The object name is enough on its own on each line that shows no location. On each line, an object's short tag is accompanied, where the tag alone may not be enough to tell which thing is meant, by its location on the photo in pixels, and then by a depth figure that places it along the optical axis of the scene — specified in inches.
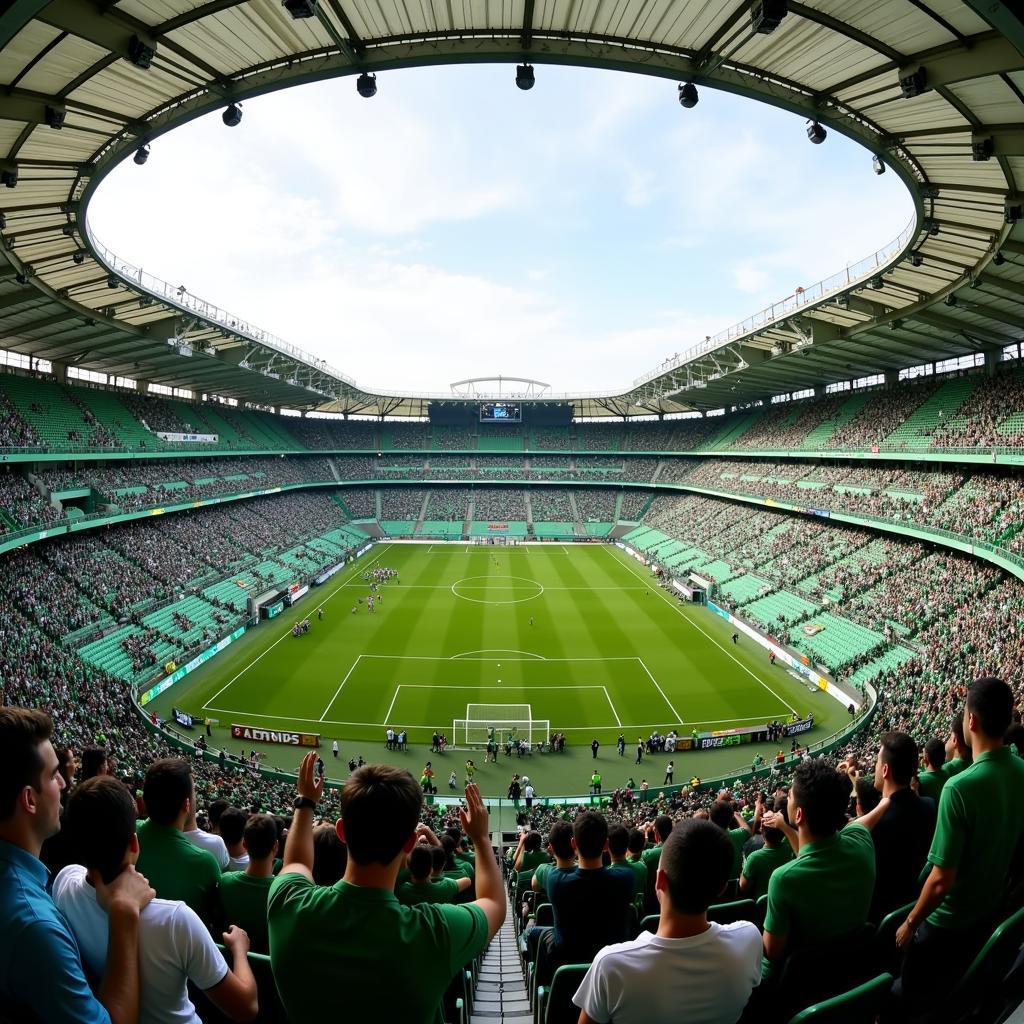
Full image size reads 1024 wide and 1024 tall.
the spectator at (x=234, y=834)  220.4
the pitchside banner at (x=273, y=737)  987.9
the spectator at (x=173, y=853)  152.6
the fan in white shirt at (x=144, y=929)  102.1
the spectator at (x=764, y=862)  231.0
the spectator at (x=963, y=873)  161.9
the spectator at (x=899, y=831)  191.8
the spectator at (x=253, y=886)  160.1
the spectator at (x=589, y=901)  173.9
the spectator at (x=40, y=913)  87.8
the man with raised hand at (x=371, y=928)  93.4
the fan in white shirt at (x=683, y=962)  101.8
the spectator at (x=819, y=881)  142.7
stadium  140.6
